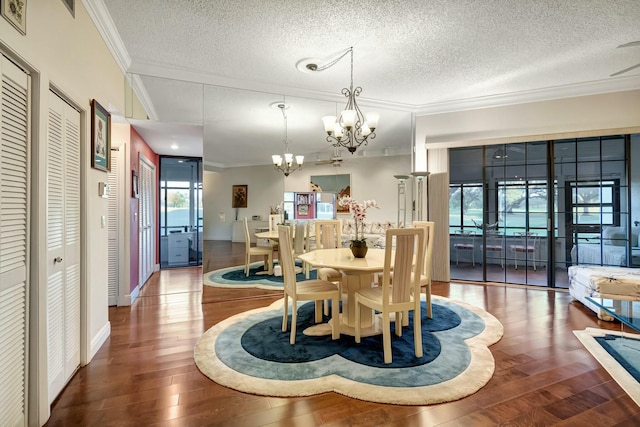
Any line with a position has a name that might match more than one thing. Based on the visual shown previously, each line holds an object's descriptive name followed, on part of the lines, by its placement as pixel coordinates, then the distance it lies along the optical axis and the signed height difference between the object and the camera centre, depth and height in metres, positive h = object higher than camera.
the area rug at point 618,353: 2.10 -1.15
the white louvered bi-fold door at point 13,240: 1.44 -0.12
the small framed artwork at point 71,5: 2.03 +1.43
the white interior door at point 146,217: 4.81 -0.02
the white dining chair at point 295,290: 2.68 -0.68
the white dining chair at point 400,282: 2.29 -0.53
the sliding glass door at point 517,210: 4.88 +0.07
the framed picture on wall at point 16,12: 1.37 +0.96
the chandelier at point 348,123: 2.88 +0.92
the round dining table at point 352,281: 2.72 -0.64
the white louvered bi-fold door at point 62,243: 1.91 -0.18
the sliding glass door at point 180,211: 6.10 +0.10
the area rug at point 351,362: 2.01 -1.13
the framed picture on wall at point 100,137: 2.48 +0.69
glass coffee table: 2.28 -0.79
